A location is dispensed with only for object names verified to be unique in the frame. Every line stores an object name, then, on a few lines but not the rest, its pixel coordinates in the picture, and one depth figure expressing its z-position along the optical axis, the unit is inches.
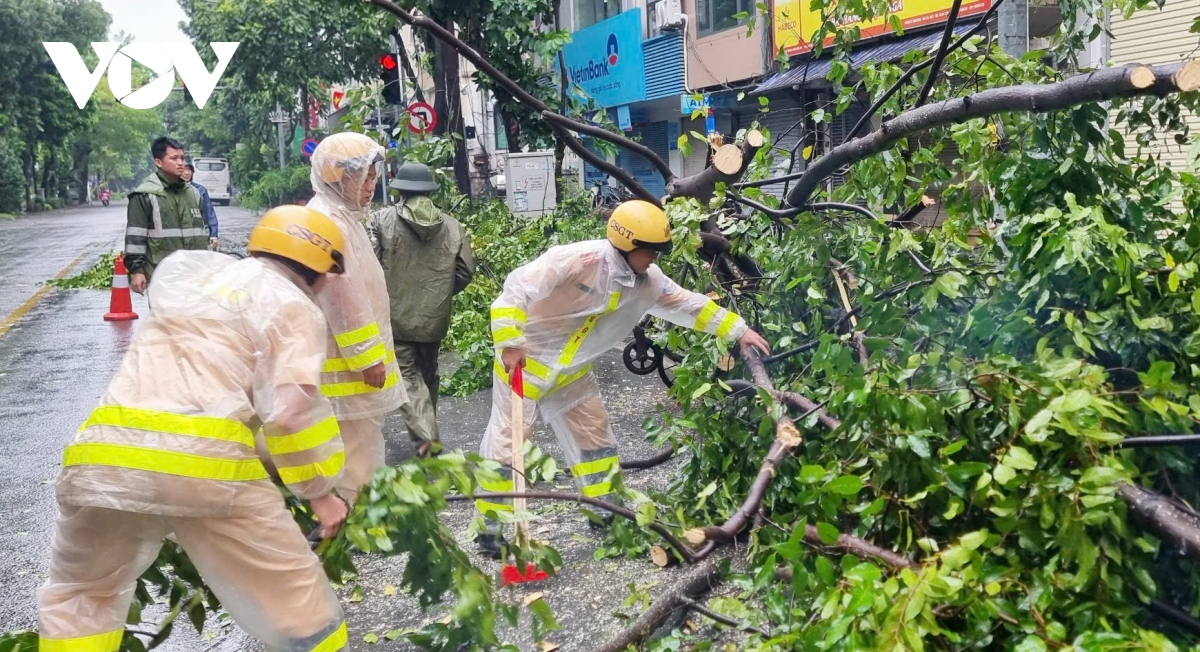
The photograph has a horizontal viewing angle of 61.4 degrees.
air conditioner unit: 705.6
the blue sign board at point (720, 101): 671.1
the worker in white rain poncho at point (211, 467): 98.7
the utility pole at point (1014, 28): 207.2
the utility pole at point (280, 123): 1589.6
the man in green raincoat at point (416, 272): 215.9
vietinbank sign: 784.9
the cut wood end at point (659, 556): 131.5
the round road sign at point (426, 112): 427.1
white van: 2080.5
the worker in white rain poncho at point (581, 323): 161.2
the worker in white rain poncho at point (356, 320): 161.5
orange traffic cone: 432.5
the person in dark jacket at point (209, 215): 289.7
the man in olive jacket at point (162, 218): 271.0
